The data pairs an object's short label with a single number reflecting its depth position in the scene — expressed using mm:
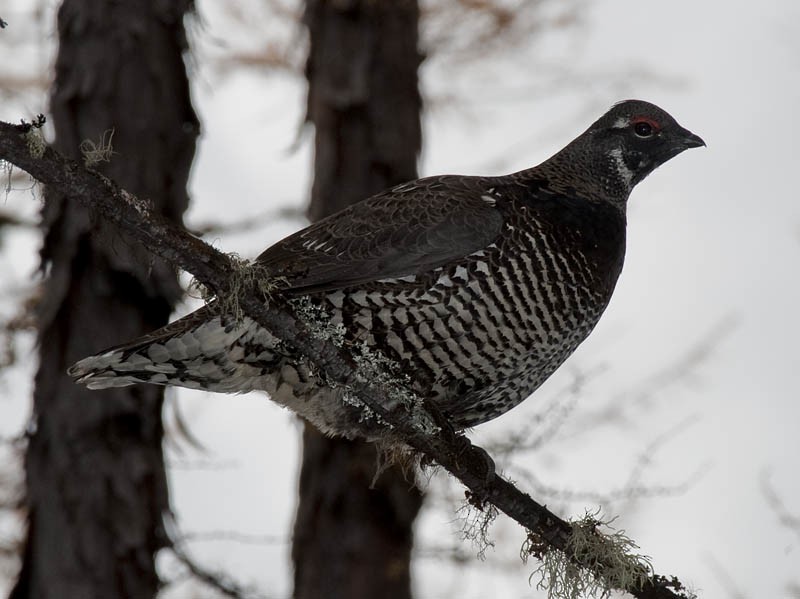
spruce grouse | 8531
